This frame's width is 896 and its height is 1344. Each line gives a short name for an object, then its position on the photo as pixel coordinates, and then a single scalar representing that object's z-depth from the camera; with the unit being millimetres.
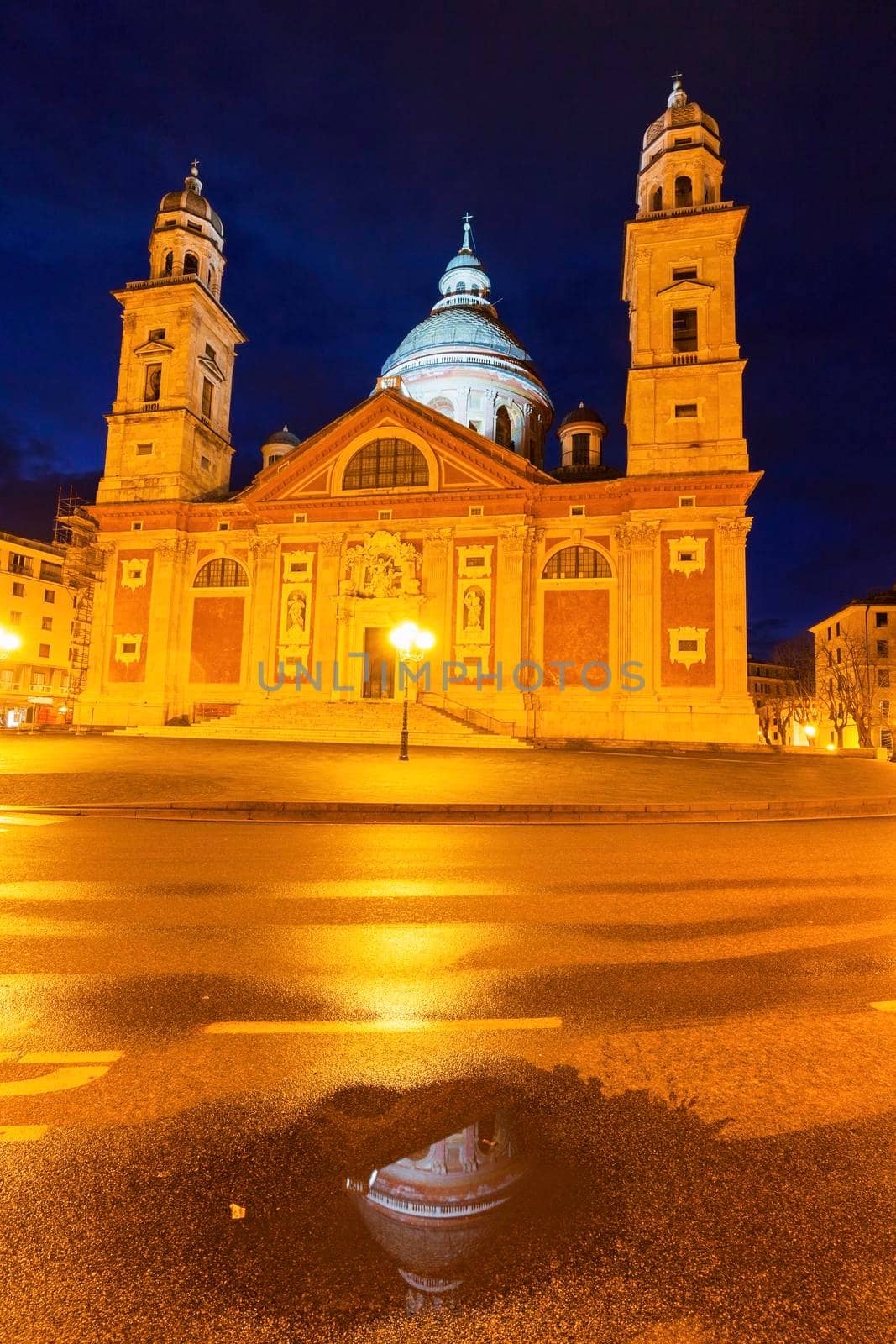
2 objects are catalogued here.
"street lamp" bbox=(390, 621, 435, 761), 20953
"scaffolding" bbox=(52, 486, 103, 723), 39188
